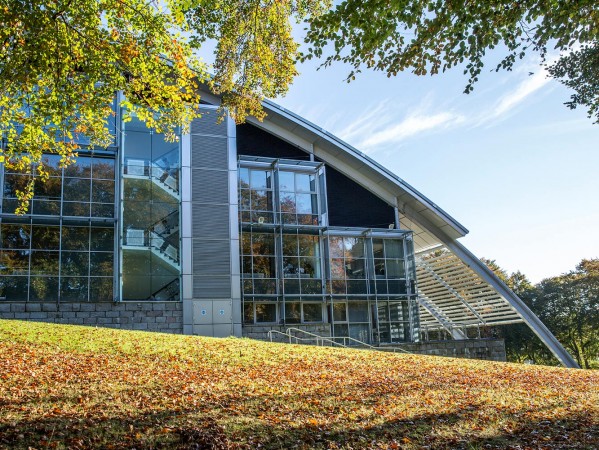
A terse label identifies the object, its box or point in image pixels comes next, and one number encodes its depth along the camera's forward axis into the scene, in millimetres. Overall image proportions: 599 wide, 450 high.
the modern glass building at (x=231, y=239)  20594
